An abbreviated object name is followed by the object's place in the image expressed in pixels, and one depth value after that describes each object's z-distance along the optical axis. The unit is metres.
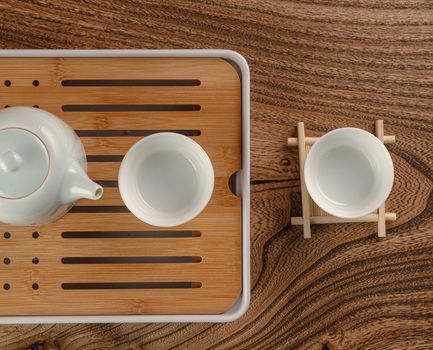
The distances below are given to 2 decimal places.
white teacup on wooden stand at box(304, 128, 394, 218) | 0.77
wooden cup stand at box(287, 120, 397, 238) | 0.88
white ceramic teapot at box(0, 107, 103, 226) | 0.58
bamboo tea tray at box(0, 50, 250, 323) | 0.70
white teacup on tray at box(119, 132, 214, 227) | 0.65
